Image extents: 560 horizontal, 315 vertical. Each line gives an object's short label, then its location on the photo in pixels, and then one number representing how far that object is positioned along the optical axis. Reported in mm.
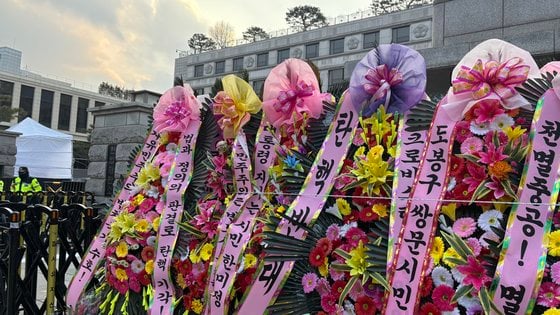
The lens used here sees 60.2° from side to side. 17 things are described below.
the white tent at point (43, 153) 16562
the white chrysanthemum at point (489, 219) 1772
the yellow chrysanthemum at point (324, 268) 2090
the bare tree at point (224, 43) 56612
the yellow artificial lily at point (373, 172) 2062
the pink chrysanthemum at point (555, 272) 1599
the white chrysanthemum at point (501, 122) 1870
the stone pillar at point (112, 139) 10117
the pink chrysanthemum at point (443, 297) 1749
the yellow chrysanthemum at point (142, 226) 2847
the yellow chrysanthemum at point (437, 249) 1813
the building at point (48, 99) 57531
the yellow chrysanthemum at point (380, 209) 2020
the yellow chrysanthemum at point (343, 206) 2129
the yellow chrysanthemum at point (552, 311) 1533
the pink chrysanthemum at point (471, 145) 1882
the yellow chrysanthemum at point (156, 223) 2826
